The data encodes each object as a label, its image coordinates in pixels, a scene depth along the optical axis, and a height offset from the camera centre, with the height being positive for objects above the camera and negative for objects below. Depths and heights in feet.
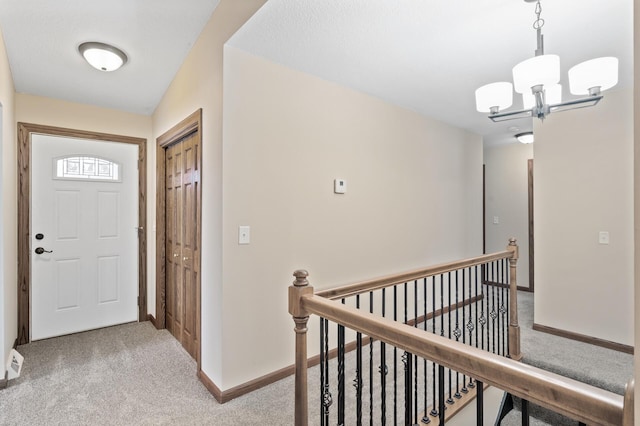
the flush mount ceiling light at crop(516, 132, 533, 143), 14.06 +3.14
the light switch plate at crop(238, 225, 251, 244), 7.36 -0.49
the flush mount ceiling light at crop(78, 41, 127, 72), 7.91 +3.82
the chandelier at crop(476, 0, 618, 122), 5.62 +2.34
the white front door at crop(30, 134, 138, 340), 10.22 -0.72
